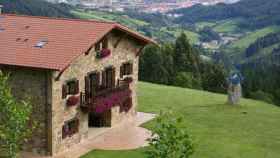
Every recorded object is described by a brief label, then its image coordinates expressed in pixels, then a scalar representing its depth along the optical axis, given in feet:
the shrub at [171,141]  67.97
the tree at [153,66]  243.19
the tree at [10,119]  66.54
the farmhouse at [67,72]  96.48
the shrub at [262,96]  214.65
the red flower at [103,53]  110.42
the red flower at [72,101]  100.78
